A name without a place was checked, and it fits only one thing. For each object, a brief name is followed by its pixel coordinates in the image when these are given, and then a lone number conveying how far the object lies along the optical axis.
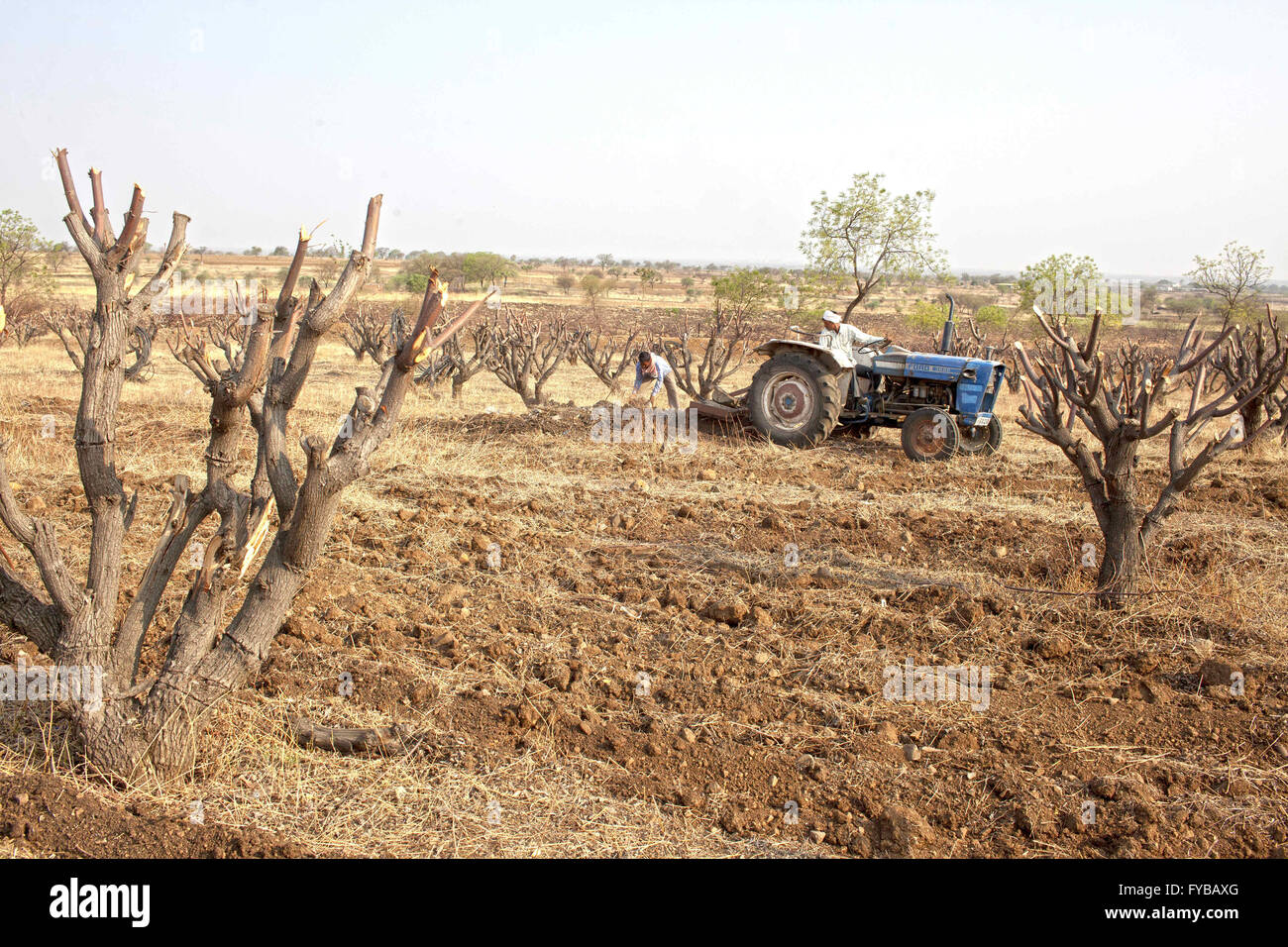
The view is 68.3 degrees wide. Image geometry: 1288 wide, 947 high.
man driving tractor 10.66
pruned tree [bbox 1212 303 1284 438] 6.88
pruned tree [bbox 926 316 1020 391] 15.16
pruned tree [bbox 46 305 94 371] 17.00
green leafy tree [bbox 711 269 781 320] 26.94
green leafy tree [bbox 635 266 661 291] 58.12
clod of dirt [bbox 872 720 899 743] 4.03
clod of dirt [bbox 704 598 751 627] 5.32
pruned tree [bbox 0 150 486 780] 3.48
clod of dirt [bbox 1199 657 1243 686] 4.49
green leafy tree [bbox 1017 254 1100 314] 26.14
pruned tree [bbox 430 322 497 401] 15.70
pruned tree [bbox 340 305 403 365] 18.61
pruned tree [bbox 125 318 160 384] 16.64
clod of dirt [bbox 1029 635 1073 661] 4.84
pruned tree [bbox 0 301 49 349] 21.95
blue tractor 10.19
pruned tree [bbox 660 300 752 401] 13.11
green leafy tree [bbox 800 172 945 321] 24.55
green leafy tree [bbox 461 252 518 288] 49.91
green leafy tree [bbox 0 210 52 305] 23.64
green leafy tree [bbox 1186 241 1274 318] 22.20
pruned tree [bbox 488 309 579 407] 14.44
